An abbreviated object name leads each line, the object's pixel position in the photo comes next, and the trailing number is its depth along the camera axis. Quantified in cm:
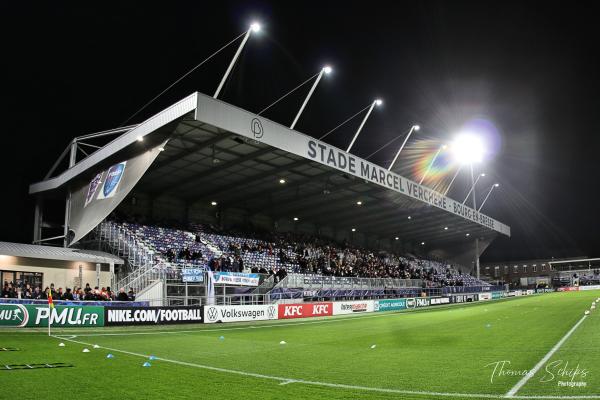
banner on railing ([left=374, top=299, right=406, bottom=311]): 3822
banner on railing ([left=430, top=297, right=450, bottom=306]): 4651
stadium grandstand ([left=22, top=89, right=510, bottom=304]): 2777
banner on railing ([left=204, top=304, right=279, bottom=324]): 2553
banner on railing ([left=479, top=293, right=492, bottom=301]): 5722
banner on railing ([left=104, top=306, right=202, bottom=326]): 2150
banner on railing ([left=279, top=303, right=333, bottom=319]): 3016
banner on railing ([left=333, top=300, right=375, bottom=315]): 3412
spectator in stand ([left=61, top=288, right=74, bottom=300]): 2231
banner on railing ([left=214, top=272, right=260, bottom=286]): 2781
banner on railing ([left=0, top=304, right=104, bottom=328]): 1855
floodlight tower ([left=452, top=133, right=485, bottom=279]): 4922
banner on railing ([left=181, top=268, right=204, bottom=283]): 2686
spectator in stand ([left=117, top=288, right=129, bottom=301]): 2478
